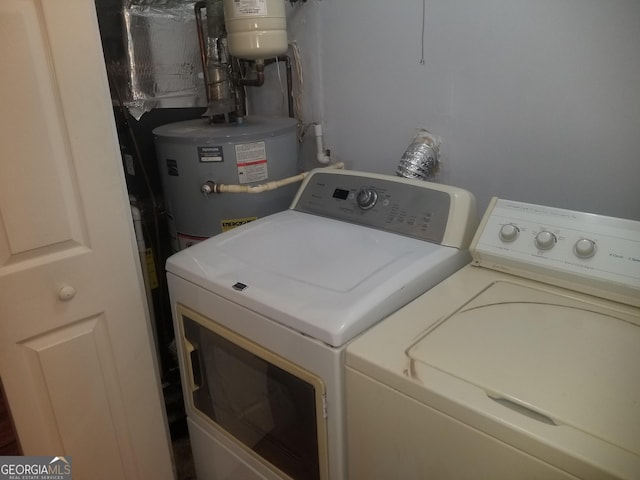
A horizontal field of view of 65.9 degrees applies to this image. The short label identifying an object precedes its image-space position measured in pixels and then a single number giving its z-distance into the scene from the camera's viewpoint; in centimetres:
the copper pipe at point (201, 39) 170
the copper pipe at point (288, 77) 182
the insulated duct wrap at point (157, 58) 168
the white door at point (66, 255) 102
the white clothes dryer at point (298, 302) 99
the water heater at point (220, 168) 153
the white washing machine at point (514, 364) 71
